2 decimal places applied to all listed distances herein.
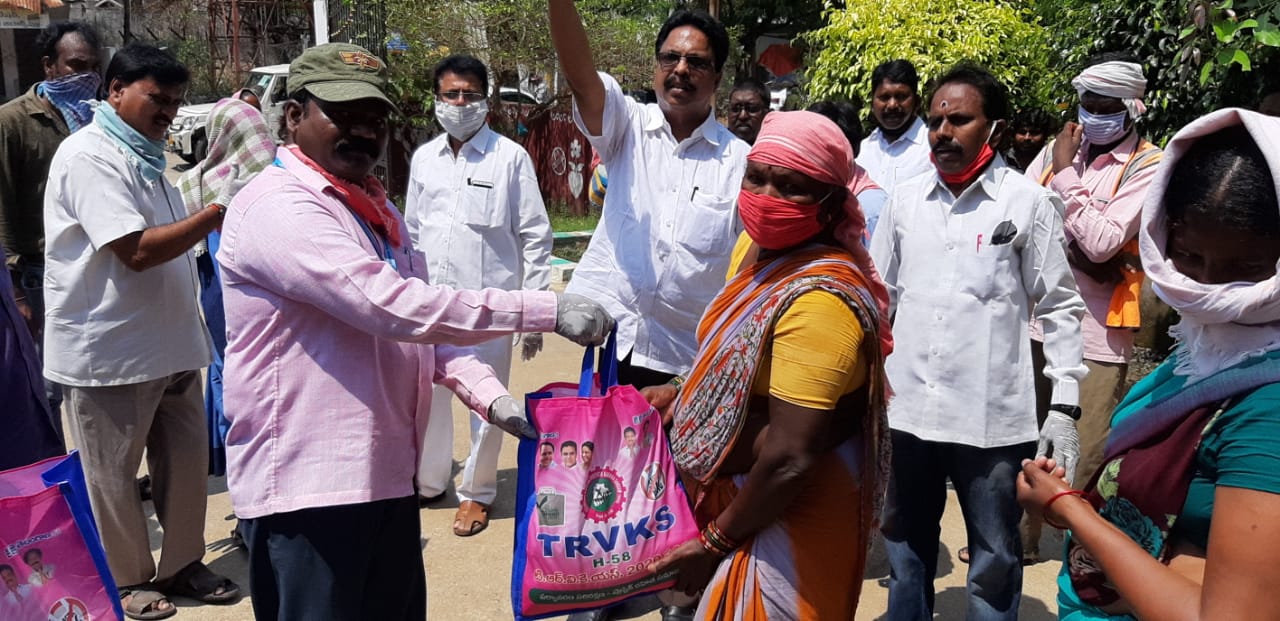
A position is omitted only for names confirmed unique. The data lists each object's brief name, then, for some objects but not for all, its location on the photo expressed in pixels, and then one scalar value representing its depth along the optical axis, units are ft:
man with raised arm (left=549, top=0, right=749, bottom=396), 11.71
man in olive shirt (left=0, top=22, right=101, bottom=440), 16.02
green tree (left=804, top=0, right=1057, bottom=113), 30.66
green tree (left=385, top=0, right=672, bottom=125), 46.11
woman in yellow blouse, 7.17
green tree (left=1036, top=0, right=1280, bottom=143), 14.21
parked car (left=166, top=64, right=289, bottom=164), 54.44
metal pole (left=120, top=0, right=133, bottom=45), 84.55
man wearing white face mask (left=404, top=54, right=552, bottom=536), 16.72
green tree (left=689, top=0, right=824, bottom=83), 67.04
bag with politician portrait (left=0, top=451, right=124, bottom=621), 7.75
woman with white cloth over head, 4.64
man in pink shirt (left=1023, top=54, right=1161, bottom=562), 13.43
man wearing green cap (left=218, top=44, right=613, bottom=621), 7.34
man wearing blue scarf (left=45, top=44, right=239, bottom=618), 12.17
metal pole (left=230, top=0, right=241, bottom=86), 76.54
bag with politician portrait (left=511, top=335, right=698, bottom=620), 7.67
